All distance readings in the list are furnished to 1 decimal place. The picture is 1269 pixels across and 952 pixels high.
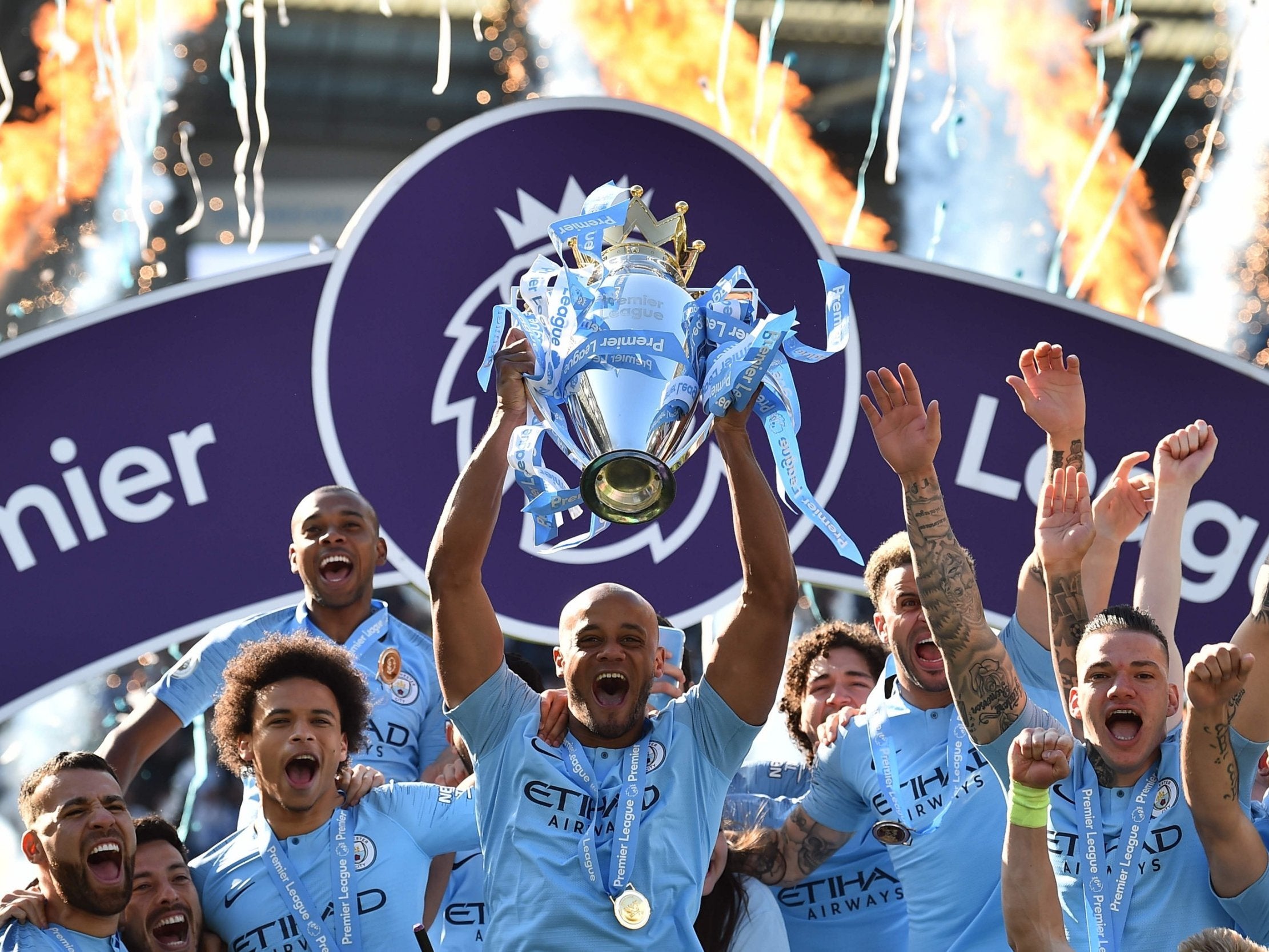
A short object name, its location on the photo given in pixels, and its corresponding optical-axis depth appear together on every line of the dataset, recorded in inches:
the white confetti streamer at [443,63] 704.4
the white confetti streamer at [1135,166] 741.3
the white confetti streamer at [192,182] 718.5
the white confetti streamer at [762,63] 685.9
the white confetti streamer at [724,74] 666.8
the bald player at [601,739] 282.4
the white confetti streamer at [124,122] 682.2
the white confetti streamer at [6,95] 666.2
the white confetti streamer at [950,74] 751.7
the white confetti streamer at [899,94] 740.6
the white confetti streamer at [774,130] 684.7
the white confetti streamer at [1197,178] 740.6
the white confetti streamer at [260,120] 719.7
